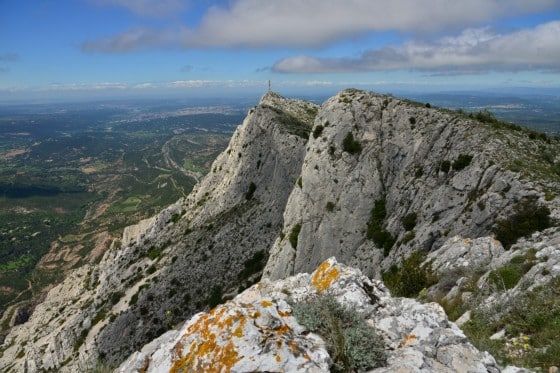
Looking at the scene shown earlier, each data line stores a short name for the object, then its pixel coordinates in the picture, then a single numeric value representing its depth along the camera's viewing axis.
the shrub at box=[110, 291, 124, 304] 51.06
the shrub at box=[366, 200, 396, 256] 30.06
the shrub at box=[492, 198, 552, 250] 19.50
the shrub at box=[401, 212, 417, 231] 28.73
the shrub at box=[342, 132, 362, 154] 35.72
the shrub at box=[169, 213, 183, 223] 60.95
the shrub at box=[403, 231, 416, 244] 27.26
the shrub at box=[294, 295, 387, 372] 7.65
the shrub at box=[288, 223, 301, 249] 36.91
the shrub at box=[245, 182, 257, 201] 51.73
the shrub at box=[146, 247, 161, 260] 54.97
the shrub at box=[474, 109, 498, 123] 30.79
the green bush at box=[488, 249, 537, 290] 13.28
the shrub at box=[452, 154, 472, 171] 26.90
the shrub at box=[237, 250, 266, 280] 45.28
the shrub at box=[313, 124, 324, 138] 39.12
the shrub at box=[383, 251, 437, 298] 17.66
